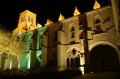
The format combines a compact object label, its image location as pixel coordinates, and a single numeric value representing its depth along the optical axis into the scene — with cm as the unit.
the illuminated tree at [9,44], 1657
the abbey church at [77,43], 1420
